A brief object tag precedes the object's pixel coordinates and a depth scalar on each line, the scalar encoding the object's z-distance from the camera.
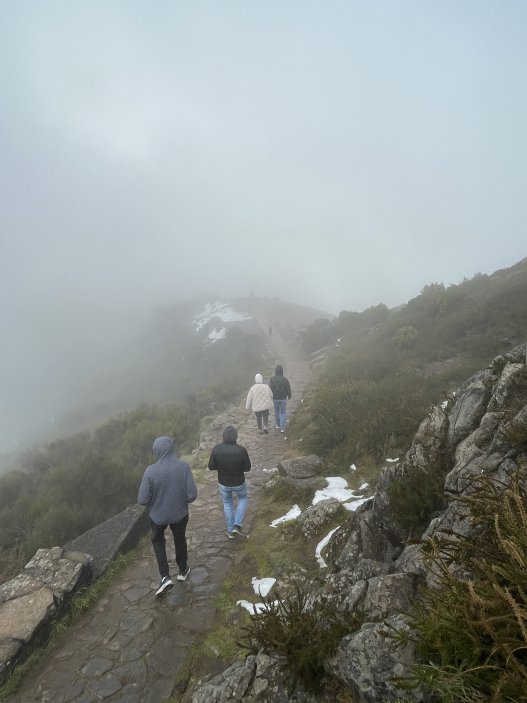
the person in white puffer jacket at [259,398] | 11.42
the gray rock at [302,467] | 7.86
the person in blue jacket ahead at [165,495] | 5.20
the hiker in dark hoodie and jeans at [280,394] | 11.60
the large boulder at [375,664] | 2.19
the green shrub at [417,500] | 4.15
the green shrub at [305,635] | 2.61
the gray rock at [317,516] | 5.76
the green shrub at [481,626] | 1.59
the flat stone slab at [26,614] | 4.49
